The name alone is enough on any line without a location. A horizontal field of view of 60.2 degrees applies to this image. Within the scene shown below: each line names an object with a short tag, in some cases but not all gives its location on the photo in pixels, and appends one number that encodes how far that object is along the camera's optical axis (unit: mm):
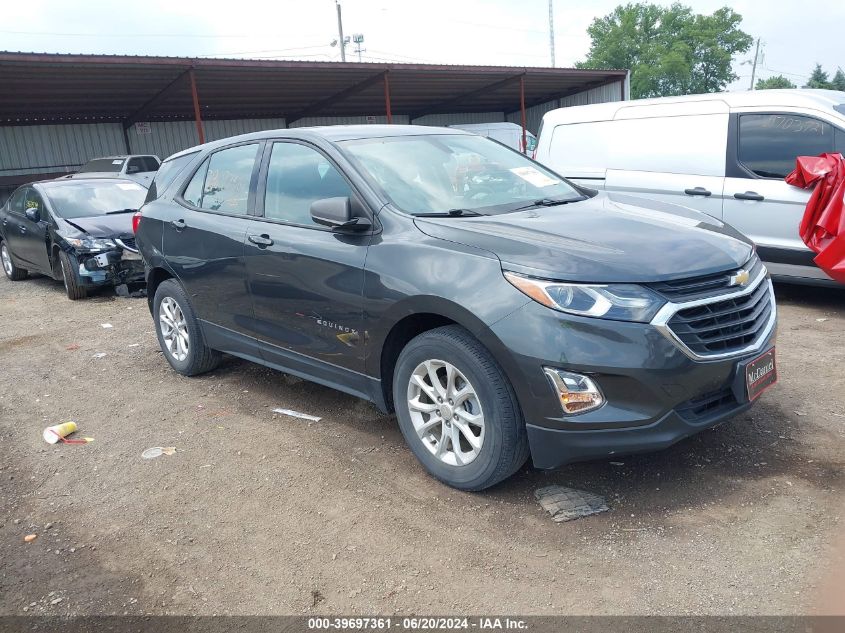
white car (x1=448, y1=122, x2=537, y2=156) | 24141
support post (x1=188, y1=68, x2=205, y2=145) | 18097
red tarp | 5969
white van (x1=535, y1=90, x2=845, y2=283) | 6402
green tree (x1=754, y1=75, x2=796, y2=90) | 86188
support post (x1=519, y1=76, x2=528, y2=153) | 24712
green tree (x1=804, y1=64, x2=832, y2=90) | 72750
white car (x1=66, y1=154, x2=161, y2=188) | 18156
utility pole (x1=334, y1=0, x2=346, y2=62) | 46188
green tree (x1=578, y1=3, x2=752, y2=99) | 70438
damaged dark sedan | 8938
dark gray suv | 2990
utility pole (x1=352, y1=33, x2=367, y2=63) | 65750
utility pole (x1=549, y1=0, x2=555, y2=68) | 60719
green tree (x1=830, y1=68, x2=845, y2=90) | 64856
